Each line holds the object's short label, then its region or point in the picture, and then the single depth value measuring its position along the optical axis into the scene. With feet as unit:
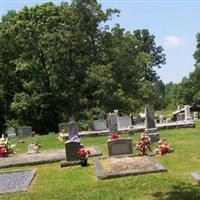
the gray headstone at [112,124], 81.25
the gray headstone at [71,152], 58.13
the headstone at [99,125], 108.27
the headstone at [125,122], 106.93
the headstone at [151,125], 75.20
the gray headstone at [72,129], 78.14
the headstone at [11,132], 135.15
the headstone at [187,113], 108.88
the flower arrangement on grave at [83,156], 55.21
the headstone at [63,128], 106.36
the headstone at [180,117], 121.19
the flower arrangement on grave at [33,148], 76.75
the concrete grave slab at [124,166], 45.80
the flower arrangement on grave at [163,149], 59.58
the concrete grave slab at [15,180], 43.94
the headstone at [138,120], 128.88
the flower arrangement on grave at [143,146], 59.77
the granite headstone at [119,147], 60.85
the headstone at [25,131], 116.24
